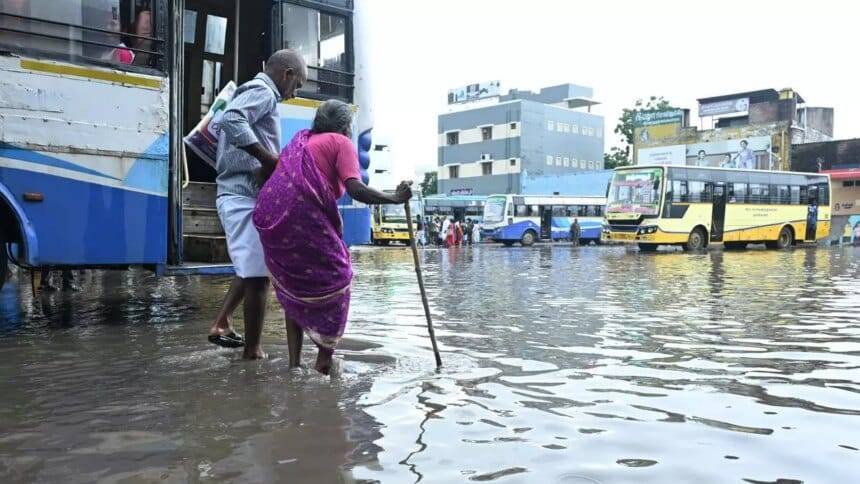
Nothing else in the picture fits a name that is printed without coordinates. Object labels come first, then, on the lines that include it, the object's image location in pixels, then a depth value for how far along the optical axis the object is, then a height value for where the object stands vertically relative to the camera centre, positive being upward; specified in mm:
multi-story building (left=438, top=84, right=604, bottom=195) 55688 +6185
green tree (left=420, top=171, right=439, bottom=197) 72688 +3353
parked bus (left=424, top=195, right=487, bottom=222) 40125 +477
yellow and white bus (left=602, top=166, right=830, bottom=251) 24500 +375
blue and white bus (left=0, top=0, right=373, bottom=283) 5016 +591
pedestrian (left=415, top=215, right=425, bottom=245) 33488 -697
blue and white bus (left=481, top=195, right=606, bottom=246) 34875 -104
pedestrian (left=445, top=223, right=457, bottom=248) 32750 -1060
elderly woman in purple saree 3611 -57
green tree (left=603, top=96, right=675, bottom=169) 54188 +7519
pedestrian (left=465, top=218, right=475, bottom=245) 36281 -887
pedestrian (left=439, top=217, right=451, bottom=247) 32556 -618
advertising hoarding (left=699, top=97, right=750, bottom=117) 45188 +7511
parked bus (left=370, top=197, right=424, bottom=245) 34806 -571
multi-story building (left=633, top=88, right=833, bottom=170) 40969 +5543
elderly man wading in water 3998 +256
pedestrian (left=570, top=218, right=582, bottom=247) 33438 -832
